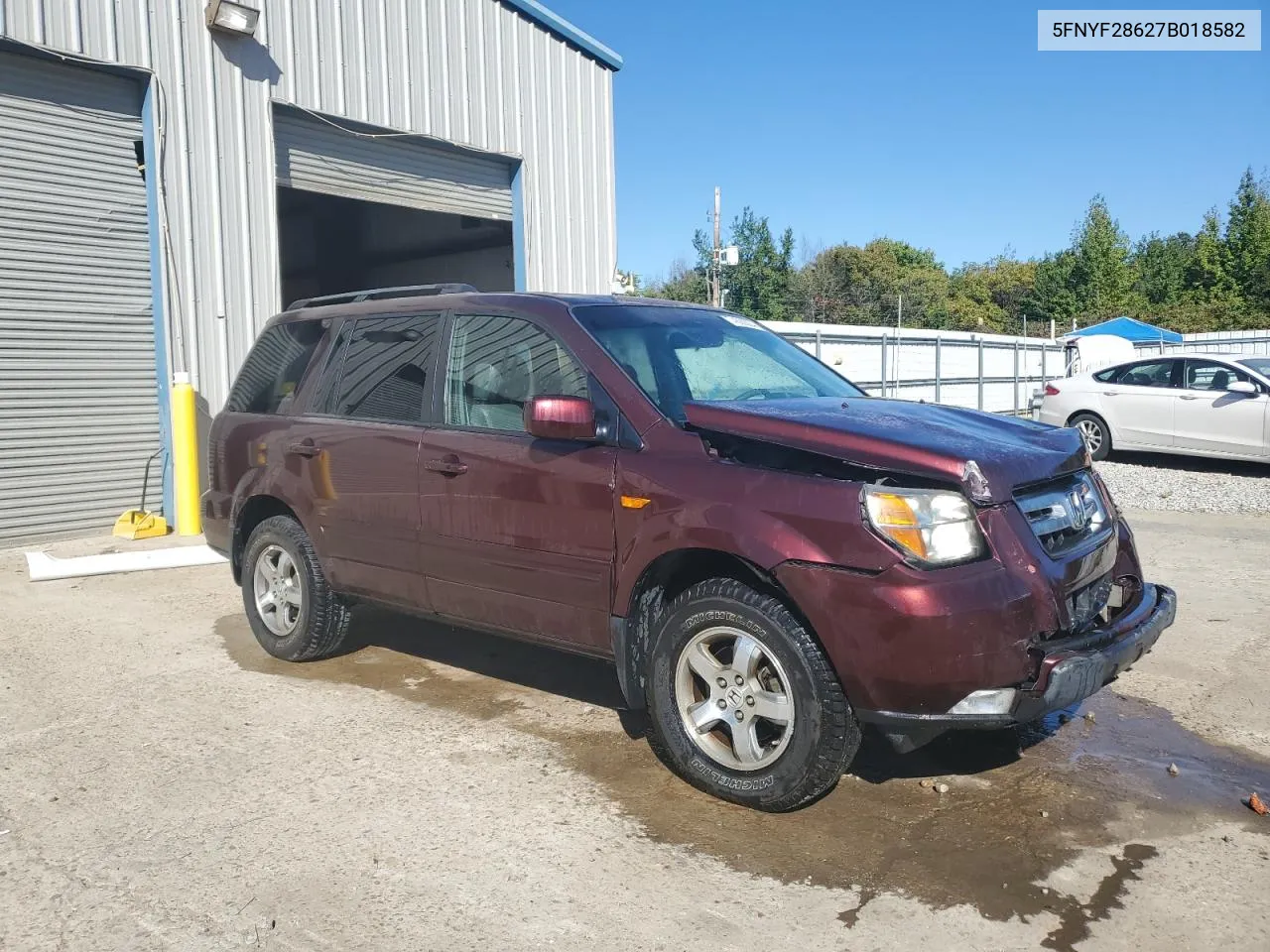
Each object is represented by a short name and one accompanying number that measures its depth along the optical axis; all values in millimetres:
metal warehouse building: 9102
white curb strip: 8078
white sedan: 12703
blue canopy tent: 31391
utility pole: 36181
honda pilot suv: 3363
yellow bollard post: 9703
